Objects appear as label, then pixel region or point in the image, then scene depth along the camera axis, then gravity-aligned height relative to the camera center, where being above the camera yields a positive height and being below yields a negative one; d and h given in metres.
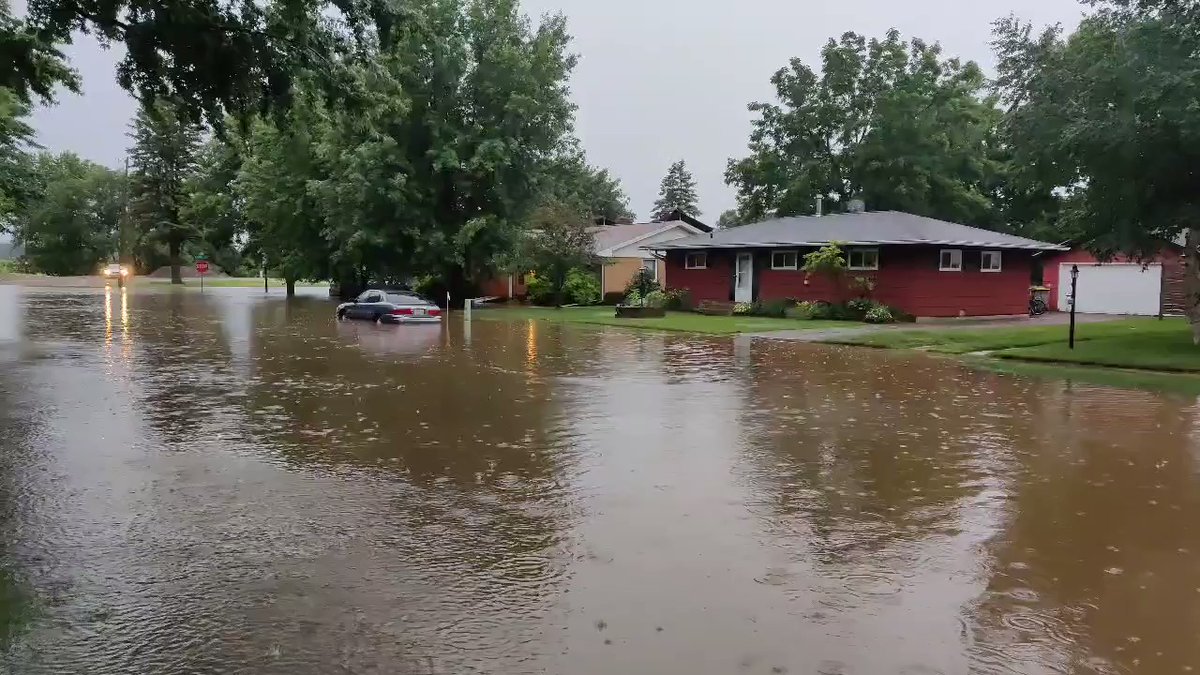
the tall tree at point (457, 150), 38.34 +5.40
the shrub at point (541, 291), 43.88 -0.41
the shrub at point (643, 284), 41.09 -0.02
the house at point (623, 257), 45.84 +1.30
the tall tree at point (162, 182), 87.50 +8.87
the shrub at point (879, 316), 31.48 -0.98
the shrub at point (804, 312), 33.34 -0.93
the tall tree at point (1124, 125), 18.27 +3.27
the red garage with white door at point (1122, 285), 34.41 +0.16
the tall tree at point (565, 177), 41.69 +4.79
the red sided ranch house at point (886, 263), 32.56 +0.86
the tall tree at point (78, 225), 102.44 +5.65
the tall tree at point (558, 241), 42.00 +1.83
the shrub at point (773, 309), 34.69 -0.87
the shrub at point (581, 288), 43.69 -0.24
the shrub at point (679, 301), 39.78 -0.71
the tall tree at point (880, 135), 48.31 +8.10
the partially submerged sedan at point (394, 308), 31.67 -0.95
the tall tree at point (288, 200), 45.19 +3.87
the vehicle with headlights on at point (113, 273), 84.12 +0.38
